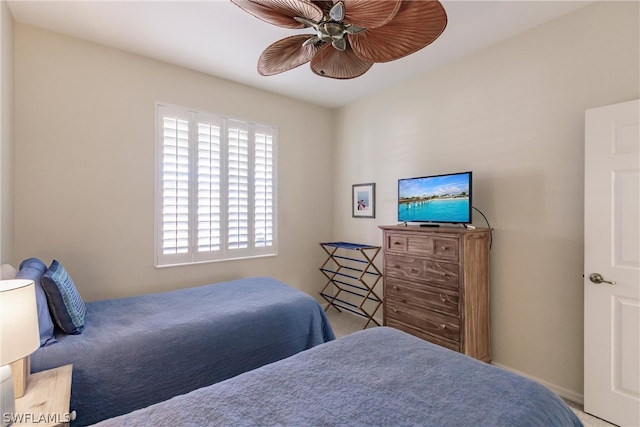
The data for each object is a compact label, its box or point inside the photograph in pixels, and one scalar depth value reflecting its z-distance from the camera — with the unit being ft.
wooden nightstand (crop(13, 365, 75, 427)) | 3.92
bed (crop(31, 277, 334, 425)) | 5.54
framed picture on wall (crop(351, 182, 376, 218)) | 12.55
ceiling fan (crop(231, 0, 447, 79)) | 4.27
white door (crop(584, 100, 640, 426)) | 6.24
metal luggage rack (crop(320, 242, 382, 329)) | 11.89
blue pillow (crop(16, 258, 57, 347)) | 5.55
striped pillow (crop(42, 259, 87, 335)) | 6.03
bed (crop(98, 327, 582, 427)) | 3.46
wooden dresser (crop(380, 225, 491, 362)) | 8.04
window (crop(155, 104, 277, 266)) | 10.12
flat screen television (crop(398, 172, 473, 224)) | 8.40
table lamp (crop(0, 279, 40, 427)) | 3.58
